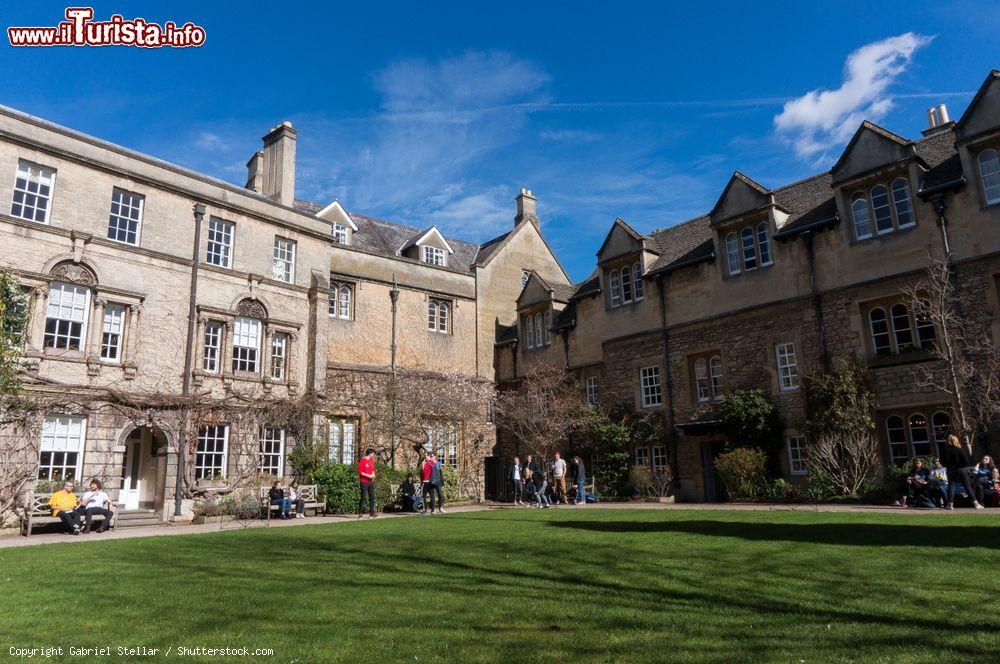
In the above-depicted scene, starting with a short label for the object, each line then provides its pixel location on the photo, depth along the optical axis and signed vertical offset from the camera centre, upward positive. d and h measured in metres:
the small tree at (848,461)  18.61 +0.01
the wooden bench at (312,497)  21.05 -0.55
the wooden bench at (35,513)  15.98 -0.60
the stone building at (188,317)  19.23 +5.61
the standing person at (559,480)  22.89 -0.32
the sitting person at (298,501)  19.88 -0.65
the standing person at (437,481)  19.67 -0.17
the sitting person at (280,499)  19.42 -0.56
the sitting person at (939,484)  15.22 -0.57
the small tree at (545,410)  26.59 +2.46
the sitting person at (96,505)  16.08 -0.45
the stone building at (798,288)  18.22 +5.63
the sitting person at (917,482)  15.93 -0.53
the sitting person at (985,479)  15.25 -0.49
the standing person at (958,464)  14.98 -0.13
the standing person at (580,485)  23.92 -0.52
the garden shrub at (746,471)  20.53 -0.19
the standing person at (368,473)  18.53 +0.11
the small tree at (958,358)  16.83 +2.53
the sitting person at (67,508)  15.70 -0.49
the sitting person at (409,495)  22.03 -0.62
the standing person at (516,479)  24.33 -0.24
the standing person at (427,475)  19.64 -0.01
